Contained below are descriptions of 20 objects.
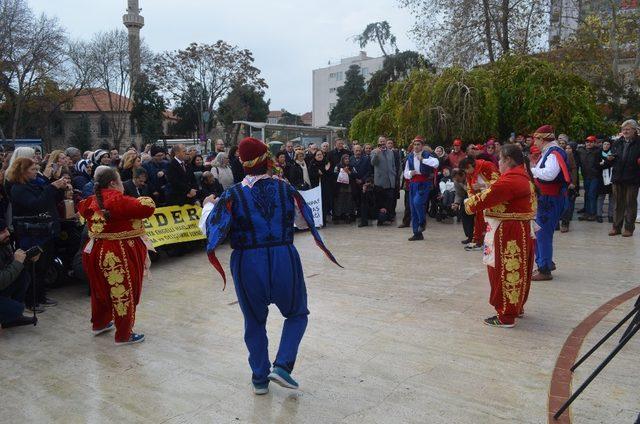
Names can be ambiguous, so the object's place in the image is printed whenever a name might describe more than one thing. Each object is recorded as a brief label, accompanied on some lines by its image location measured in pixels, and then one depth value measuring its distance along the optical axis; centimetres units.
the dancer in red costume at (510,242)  525
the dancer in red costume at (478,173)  581
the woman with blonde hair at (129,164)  804
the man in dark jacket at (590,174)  1149
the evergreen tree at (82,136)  5422
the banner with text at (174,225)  872
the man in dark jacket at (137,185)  727
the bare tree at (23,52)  2988
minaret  5634
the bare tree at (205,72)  4147
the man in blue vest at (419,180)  988
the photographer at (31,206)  594
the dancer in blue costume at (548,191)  685
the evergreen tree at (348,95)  6362
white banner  1167
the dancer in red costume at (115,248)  504
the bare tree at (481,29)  1989
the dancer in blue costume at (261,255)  386
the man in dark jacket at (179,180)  918
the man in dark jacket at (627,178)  962
